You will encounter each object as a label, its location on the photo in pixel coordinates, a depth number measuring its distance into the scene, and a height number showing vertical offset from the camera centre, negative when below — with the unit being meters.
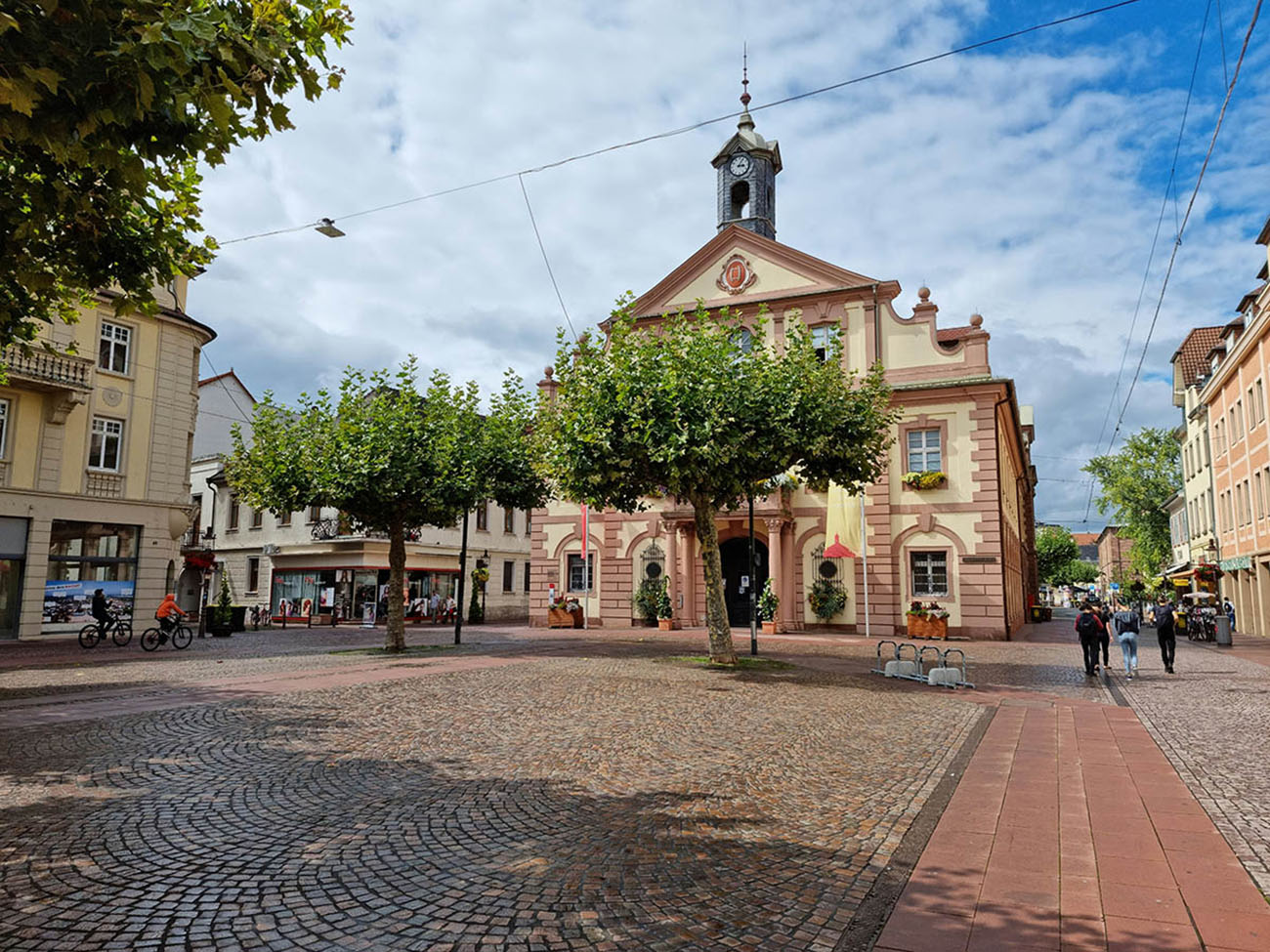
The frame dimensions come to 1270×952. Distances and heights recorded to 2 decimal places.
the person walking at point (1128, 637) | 16.75 -0.88
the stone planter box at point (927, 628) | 26.85 -1.24
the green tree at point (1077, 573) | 124.80 +2.70
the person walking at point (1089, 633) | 16.97 -0.84
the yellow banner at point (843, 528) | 25.88 +1.79
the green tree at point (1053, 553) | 108.81 +4.92
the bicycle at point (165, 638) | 22.59 -1.68
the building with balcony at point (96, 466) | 24.41 +3.32
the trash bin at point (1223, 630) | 25.84 -1.09
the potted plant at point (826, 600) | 28.75 -0.45
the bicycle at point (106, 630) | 22.97 -1.64
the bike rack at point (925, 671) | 14.55 -1.51
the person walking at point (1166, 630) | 17.55 -0.77
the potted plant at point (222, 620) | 29.77 -1.54
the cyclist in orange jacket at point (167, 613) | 23.19 -1.02
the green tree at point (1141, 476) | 54.53 +7.52
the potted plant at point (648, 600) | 31.84 -0.63
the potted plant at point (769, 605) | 28.98 -0.67
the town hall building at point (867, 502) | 27.92 +2.89
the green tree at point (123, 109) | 4.17 +2.60
